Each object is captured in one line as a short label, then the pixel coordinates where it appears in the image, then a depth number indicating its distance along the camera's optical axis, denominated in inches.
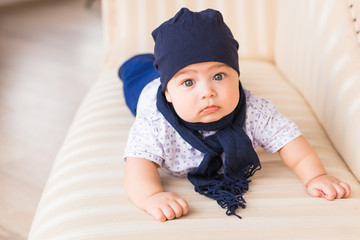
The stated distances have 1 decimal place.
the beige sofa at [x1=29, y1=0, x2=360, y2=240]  42.0
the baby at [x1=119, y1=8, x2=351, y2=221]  44.1
